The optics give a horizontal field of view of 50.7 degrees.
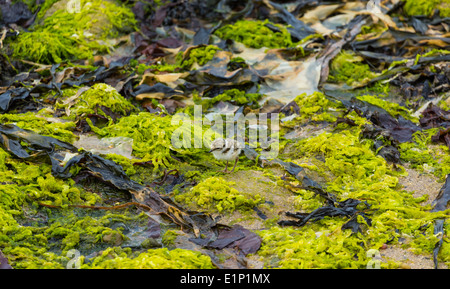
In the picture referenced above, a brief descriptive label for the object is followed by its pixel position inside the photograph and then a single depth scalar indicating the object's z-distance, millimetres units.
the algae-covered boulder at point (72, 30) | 5516
